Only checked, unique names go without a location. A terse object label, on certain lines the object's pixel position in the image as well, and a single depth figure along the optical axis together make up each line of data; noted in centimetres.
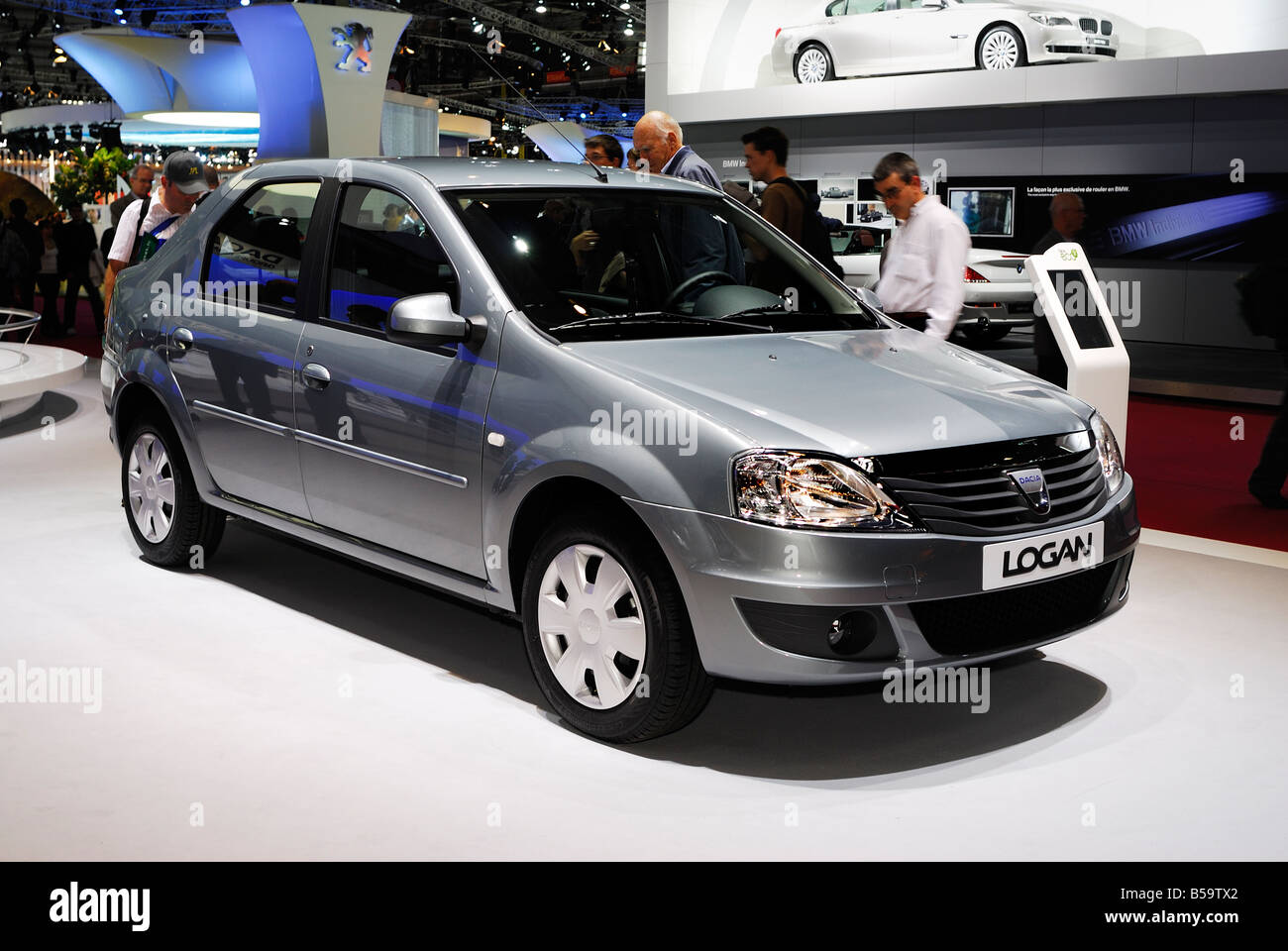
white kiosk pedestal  680
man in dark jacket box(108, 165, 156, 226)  862
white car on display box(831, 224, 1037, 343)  1460
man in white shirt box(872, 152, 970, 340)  615
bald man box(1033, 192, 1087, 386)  762
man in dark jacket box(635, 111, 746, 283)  476
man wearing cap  735
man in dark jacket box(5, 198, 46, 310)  1792
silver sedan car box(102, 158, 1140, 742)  350
